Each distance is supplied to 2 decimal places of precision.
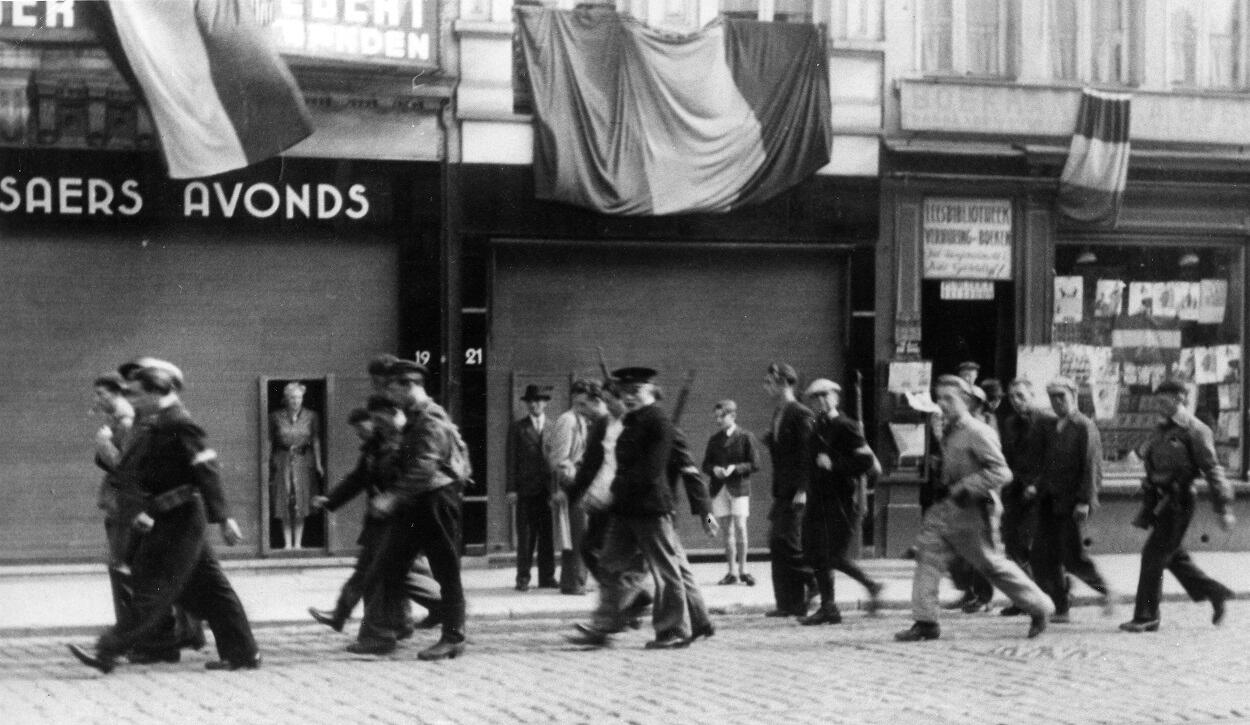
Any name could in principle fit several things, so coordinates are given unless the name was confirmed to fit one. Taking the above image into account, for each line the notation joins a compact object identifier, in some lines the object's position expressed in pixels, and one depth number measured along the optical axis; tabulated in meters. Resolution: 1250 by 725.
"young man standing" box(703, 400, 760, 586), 17.20
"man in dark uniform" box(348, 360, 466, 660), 12.41
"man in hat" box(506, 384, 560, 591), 16.72
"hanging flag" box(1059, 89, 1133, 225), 20.22
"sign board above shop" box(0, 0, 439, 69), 17.27
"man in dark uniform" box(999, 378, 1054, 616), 14.99
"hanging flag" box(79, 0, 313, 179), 17.27
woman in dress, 18.33
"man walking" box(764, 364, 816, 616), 14.53
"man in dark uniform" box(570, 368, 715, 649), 12.85
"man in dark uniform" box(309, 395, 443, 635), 12.65
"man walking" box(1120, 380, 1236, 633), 13.91
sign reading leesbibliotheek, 20.20
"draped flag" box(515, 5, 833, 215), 18.80
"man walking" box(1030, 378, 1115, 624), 14.70
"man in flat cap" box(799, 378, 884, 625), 14.40
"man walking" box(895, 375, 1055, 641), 13.14
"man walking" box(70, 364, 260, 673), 11.38
